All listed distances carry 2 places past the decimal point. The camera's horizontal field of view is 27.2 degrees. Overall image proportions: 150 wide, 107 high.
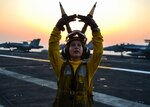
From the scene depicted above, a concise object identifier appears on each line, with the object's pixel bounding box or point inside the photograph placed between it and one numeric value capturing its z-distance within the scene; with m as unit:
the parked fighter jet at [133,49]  49.59
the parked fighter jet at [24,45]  69.44
